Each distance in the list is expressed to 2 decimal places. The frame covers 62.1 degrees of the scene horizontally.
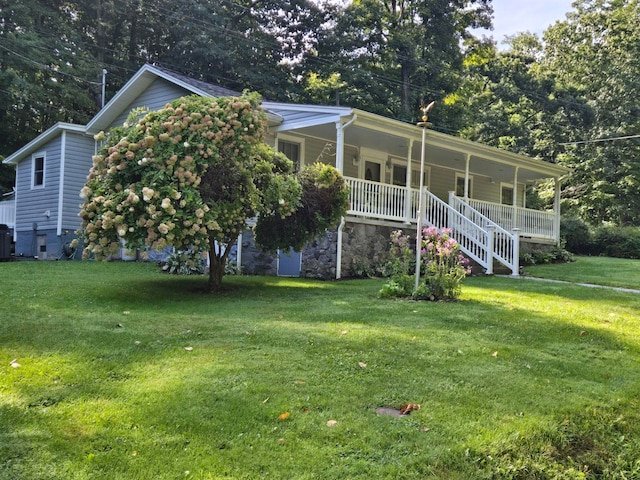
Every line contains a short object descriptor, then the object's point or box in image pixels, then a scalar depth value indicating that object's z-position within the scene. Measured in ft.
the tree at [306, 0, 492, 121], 89.35
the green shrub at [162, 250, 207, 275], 38.42
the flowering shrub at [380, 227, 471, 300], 26.00
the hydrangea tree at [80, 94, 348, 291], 23.16
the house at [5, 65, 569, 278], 41.14
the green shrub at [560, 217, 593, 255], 73.87
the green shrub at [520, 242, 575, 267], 53.06
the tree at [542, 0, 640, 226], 91.79
